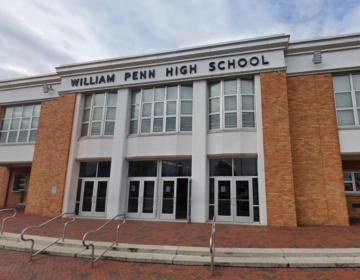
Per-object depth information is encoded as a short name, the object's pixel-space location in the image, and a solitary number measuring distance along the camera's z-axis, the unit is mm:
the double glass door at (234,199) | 10292
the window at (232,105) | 11062
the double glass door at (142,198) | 11562
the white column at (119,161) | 11609
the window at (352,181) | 11508
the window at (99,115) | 12867
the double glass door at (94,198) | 12211
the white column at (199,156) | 10477
